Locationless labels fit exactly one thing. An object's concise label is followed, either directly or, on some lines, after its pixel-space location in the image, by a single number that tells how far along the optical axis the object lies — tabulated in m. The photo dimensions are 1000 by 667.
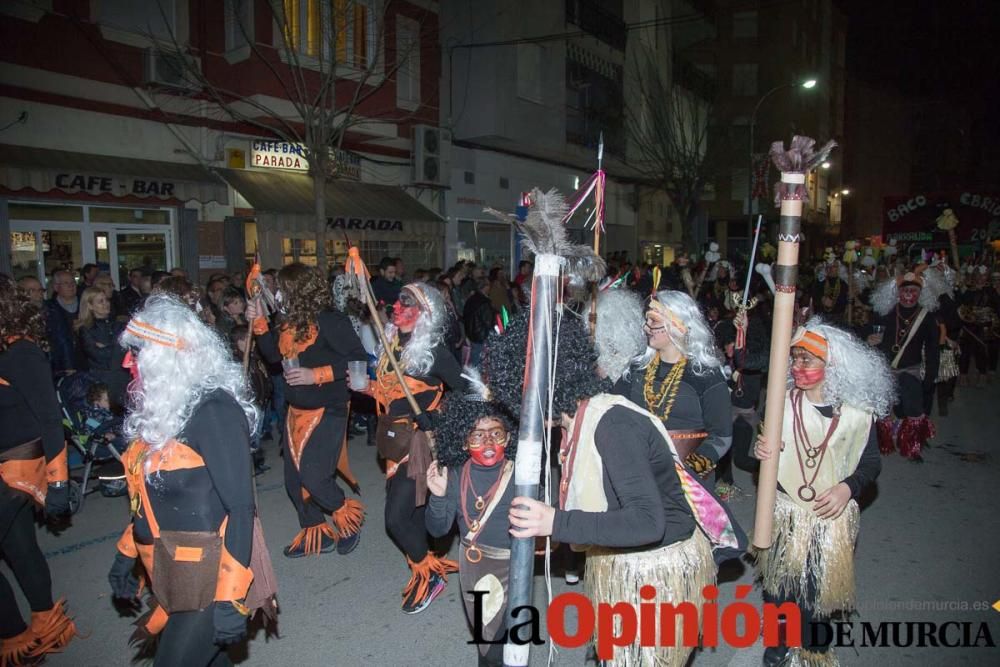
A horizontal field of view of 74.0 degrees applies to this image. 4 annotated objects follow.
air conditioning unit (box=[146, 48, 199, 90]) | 12.04
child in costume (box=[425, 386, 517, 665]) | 2.88
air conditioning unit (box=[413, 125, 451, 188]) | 17.33
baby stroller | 5.95
